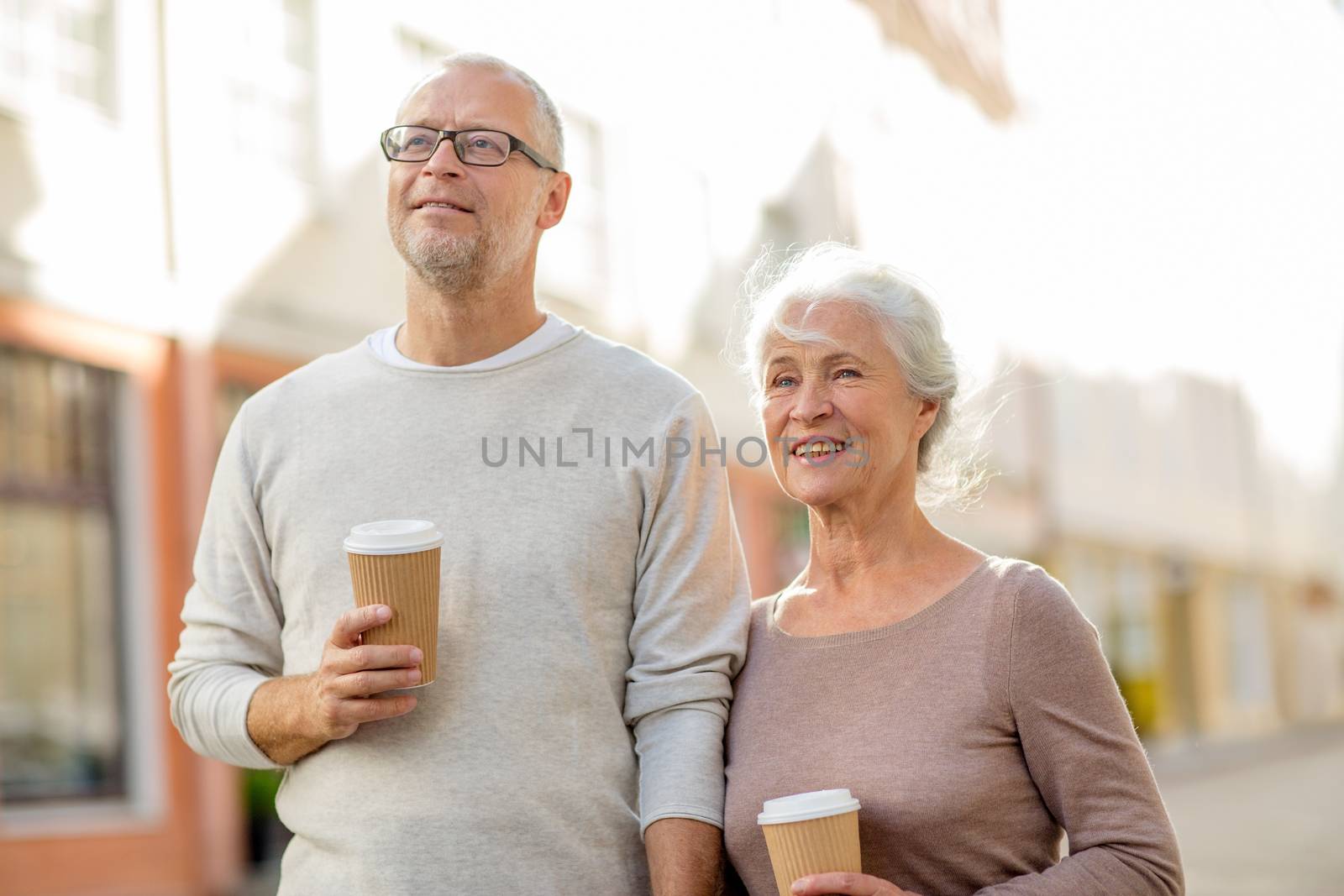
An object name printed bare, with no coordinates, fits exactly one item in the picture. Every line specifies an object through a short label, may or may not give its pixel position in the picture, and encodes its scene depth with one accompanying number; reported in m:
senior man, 2.61
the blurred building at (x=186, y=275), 8.70
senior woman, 2.34
